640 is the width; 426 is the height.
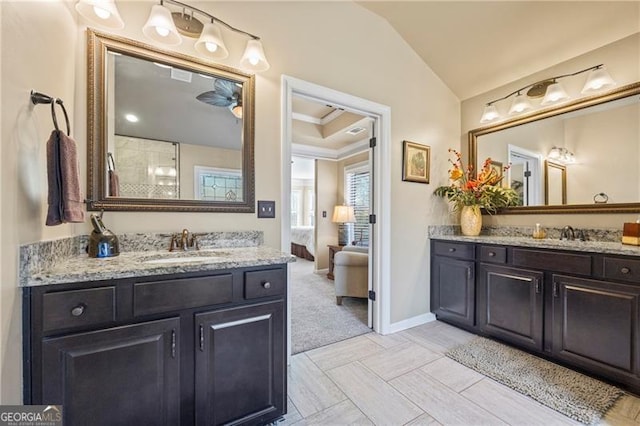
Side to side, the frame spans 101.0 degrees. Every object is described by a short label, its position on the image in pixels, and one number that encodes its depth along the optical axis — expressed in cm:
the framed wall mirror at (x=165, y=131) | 150
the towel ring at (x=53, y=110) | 105
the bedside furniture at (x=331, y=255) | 438
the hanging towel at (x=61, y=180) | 107
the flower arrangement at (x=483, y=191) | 272
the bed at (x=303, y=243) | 659
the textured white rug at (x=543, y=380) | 158
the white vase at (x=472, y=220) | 278
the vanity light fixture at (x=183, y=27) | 132
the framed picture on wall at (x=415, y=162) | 272
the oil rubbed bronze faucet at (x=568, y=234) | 231
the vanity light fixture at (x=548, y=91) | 210
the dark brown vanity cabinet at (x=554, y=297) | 170
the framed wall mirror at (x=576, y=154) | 209
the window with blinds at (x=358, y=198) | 534
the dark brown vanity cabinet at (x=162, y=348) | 97
